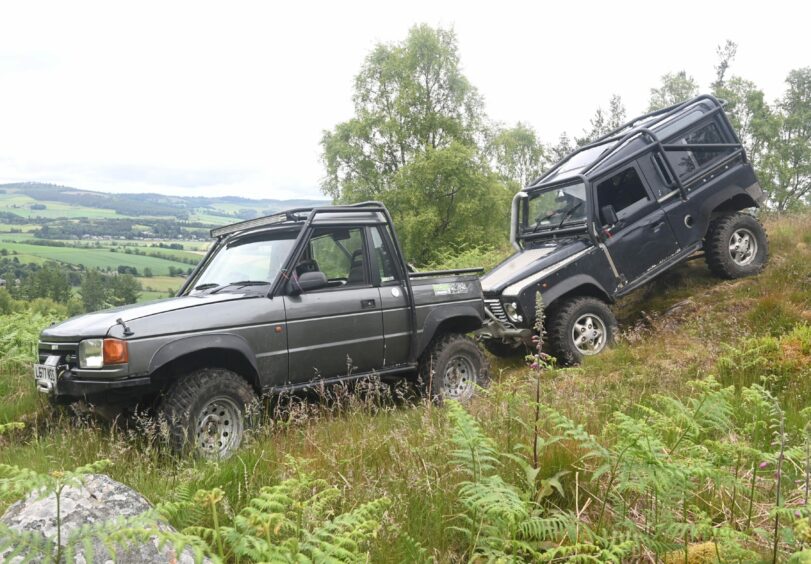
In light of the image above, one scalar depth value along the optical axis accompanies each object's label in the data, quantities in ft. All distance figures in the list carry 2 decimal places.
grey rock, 6.97
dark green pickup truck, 14.44
